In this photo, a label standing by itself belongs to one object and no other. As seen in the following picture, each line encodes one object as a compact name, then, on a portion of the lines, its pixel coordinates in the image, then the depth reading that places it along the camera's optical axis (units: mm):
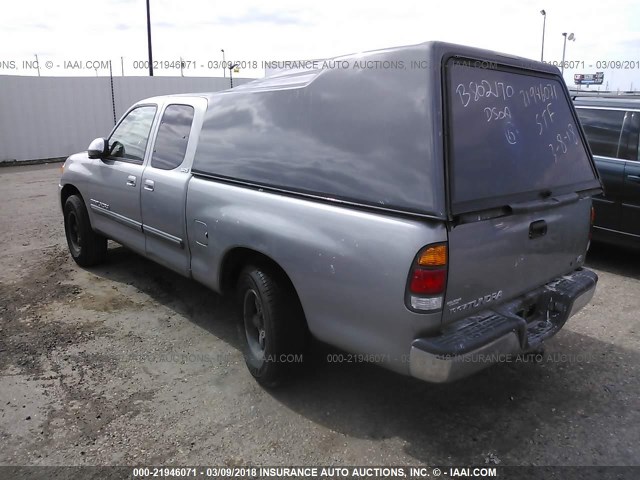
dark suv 5316
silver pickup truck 2404
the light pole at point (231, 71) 18859
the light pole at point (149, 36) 21547
